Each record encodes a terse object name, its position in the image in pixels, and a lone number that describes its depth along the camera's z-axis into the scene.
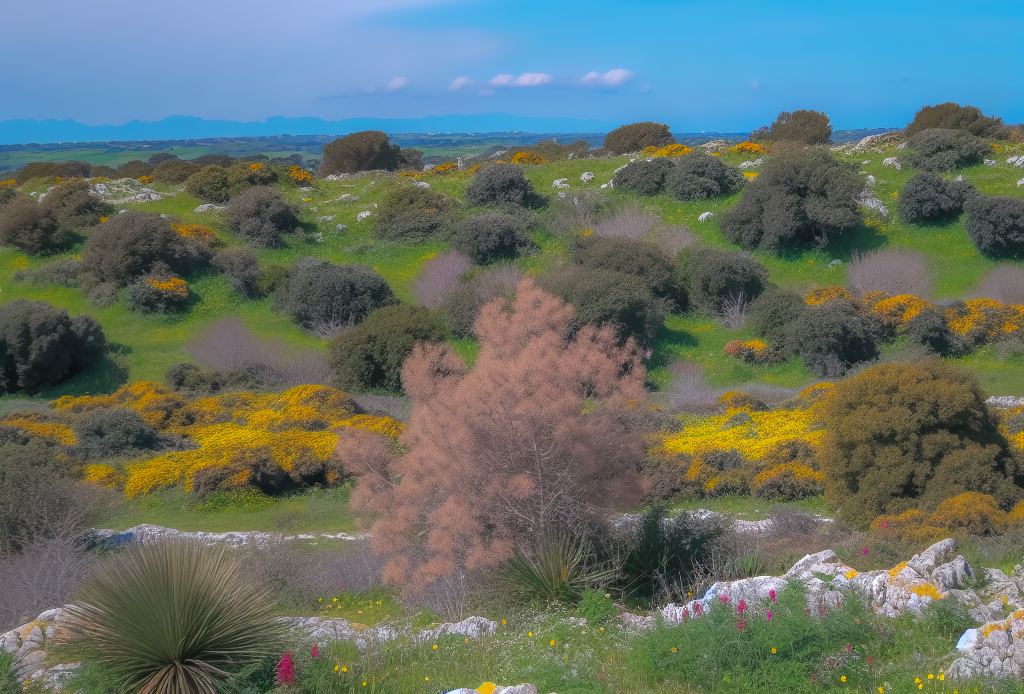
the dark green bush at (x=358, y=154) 46.28
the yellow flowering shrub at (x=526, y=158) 40.78
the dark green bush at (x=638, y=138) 43.50
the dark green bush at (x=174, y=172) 38.22
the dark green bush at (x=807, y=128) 43.03
